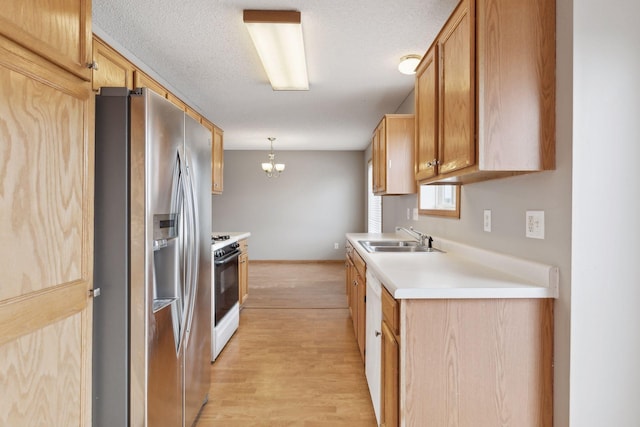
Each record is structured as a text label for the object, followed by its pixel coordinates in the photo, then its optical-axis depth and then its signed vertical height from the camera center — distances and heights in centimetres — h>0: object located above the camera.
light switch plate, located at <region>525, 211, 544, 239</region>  138 -6
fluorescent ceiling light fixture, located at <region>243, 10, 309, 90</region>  207 +115
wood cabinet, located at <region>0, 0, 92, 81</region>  96 +56
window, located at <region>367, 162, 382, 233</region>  607 -3
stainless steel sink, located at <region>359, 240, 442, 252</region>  278 -32
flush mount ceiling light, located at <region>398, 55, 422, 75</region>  271 +118
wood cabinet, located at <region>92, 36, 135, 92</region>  196 +88
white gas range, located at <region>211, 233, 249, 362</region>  275 -74
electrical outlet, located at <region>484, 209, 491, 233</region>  187 -6
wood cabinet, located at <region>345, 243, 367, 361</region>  247 -70
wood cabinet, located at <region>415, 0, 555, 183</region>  130 +48
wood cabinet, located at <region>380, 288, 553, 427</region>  128 -58
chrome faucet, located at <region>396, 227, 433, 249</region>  276 -24
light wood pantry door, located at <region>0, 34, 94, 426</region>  97 -11
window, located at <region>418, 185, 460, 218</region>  242 +8
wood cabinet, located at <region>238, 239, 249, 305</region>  379 -72
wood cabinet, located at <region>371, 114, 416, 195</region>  320 +53
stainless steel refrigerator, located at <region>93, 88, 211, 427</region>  142 -19
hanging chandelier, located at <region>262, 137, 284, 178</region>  622 +79
